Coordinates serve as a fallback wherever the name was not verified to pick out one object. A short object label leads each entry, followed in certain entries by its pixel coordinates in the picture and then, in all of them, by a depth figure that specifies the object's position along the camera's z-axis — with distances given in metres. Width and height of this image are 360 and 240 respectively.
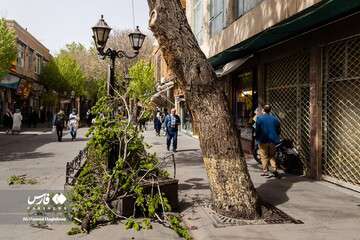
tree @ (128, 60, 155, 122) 50.13
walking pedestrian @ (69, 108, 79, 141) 22.17
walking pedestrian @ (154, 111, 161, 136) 27.91
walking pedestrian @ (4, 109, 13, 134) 27.34
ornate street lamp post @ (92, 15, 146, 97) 10.50
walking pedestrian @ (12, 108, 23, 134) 25.44
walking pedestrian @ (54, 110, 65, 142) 21.05
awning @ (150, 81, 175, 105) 31.42
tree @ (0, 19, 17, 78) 25.62
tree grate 5.93
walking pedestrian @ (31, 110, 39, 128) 36.06
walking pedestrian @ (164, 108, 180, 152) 15.95
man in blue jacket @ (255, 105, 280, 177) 9.90
